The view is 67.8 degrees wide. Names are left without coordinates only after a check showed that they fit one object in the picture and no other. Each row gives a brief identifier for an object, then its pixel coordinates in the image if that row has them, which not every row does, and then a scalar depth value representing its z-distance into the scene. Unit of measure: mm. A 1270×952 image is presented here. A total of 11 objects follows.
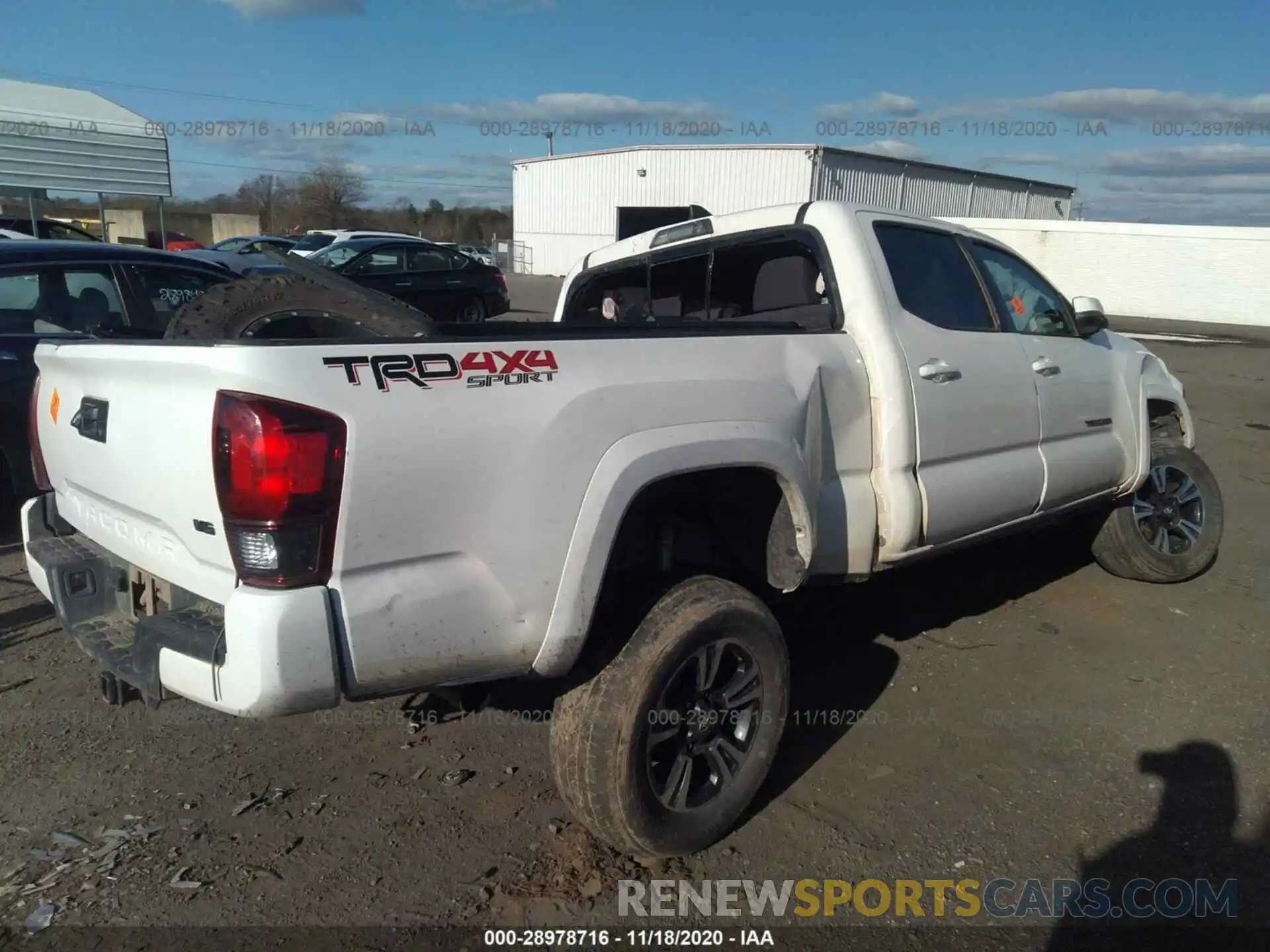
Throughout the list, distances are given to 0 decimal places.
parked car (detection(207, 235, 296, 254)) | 23239
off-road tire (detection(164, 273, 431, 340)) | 2684
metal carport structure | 19703
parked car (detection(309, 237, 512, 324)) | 15875
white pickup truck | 2145
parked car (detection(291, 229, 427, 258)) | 23984
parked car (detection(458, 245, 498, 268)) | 39269
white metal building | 33938
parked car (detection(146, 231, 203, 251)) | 29875
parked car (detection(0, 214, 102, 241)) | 18797
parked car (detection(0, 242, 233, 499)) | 5406
